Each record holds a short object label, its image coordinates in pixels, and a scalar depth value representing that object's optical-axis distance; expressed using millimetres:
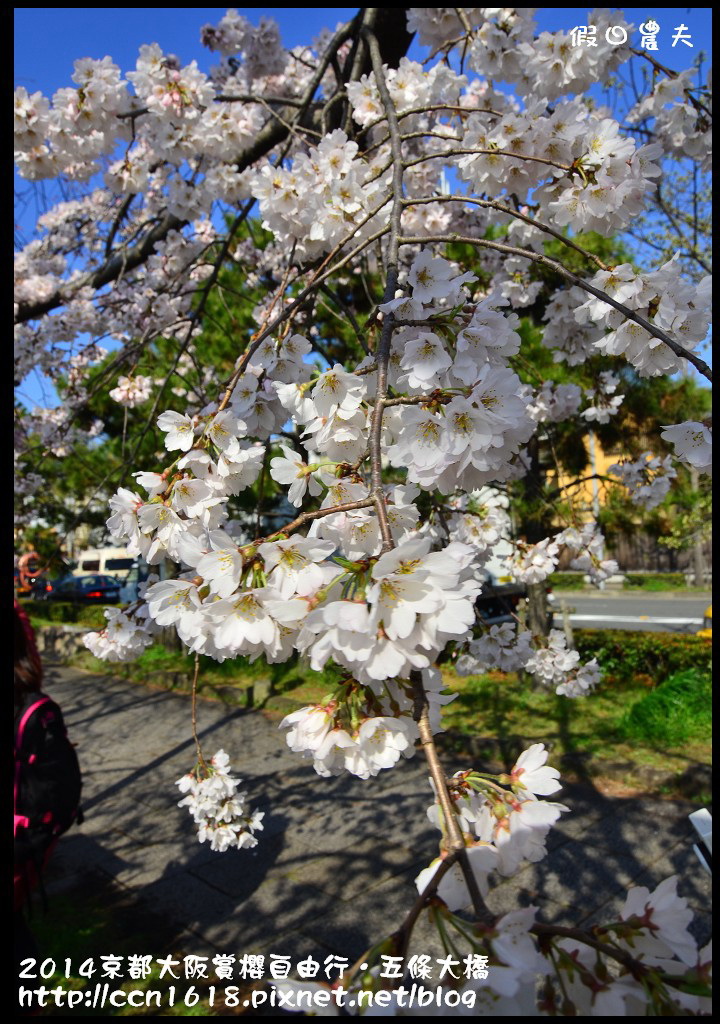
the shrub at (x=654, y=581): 17880
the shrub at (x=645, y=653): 6086
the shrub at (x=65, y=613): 14336
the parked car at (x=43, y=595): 18377
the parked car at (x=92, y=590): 18859
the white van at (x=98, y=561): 24219
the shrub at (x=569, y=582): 18500
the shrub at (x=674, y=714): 5006
